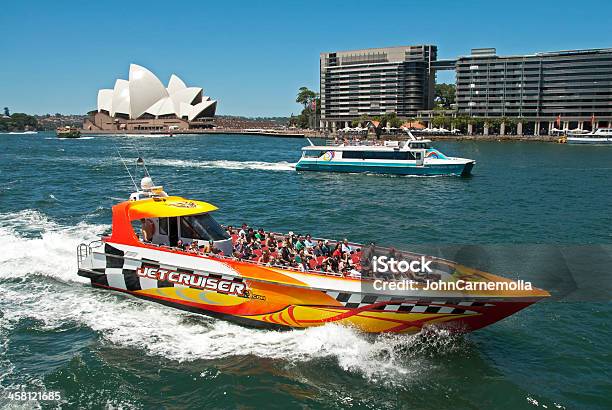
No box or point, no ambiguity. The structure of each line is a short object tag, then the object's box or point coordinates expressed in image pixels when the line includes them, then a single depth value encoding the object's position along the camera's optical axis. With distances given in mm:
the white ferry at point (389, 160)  52812
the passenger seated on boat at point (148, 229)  15469
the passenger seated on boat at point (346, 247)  14839
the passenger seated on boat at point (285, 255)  14068
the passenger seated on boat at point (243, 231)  16603
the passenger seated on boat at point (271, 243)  15347
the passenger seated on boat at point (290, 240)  15498
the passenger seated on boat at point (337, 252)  14455
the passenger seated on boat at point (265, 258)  13631
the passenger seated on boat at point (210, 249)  14417
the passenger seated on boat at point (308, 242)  15535
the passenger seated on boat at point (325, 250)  15055
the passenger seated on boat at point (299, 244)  15234
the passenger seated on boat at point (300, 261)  13148
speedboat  11922
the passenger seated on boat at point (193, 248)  14445
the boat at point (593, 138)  120500
